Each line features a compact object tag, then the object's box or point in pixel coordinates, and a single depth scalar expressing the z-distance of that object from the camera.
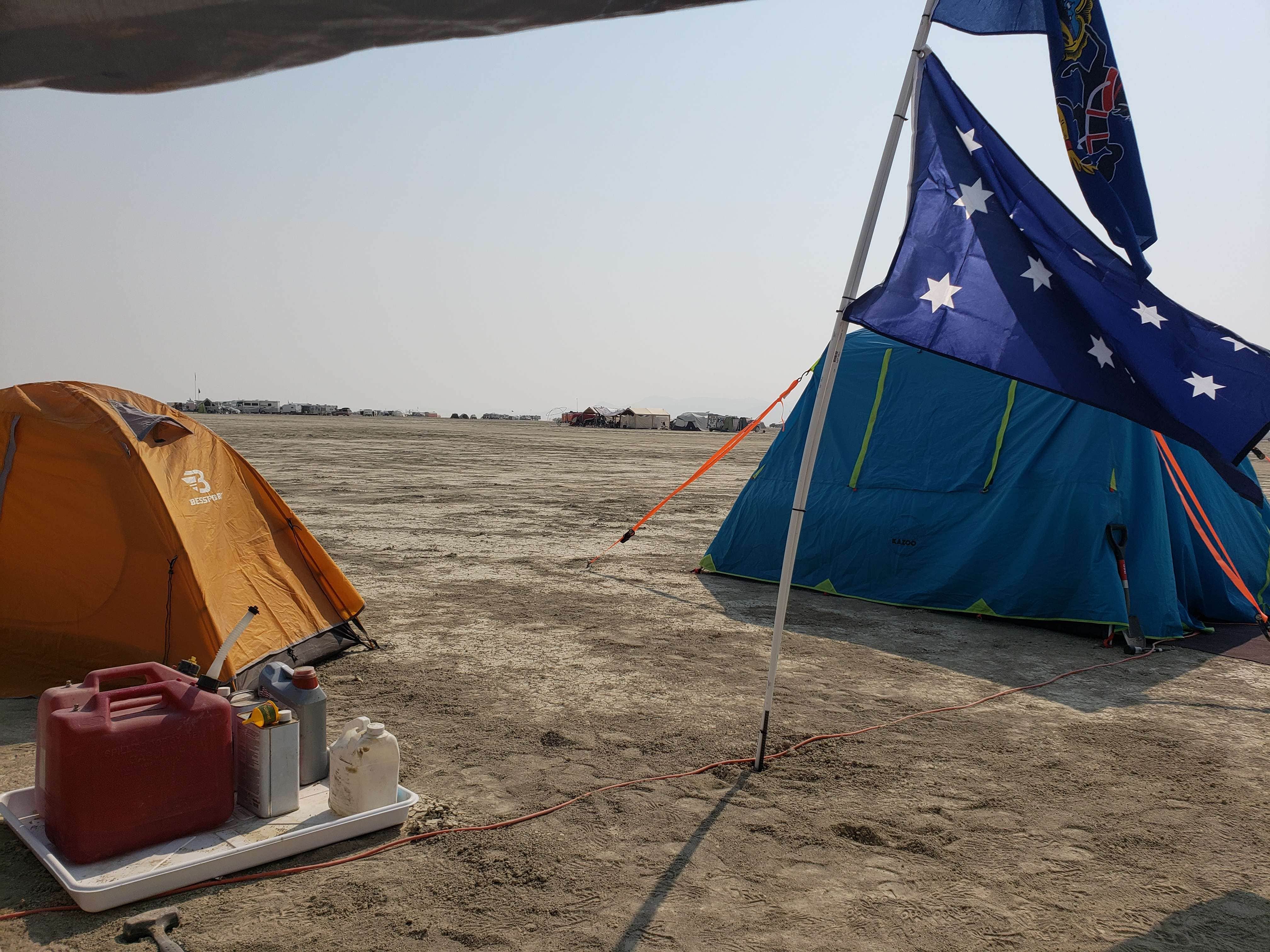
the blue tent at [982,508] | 7.58
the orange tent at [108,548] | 5.32
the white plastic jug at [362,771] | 3.84
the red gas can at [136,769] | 3.37
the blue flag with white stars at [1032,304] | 4.21
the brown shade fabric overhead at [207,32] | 0.86
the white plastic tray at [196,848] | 3.27
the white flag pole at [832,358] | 4.38
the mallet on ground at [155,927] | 3.00
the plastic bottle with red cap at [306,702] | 4.10
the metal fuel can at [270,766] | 3.80
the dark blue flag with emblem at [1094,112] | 4.29
